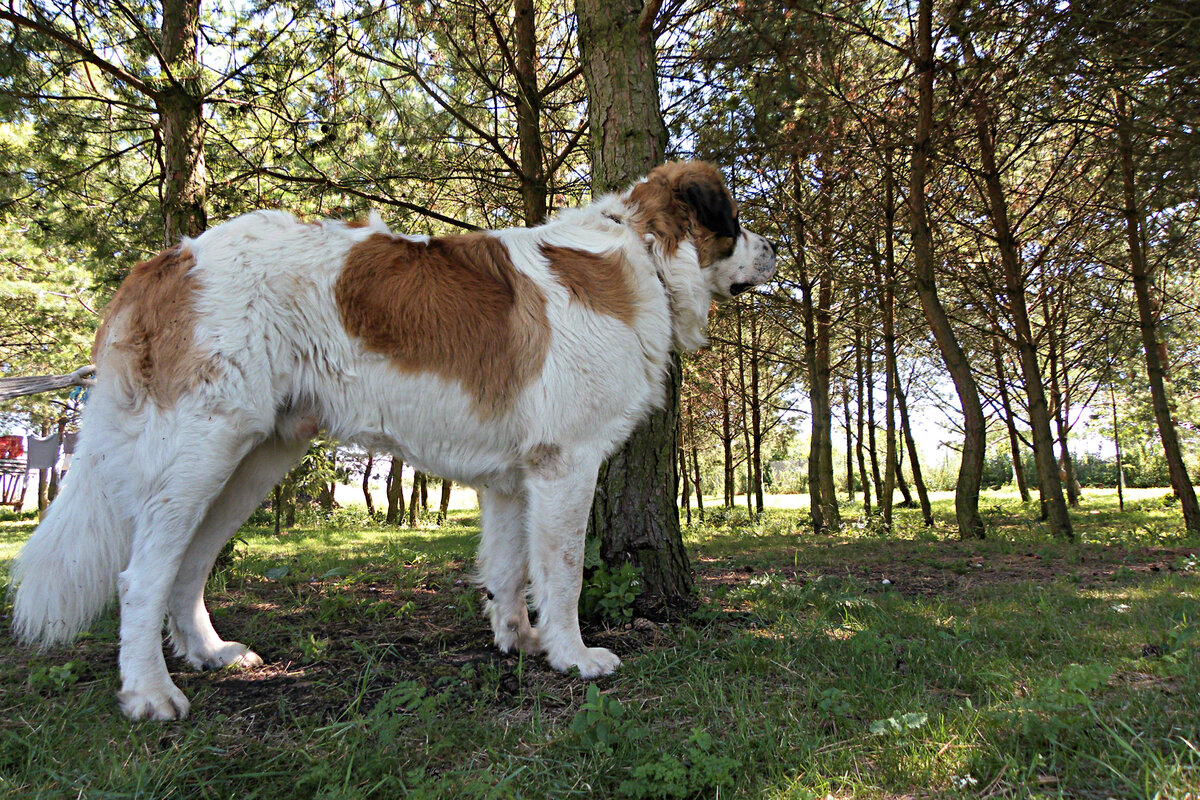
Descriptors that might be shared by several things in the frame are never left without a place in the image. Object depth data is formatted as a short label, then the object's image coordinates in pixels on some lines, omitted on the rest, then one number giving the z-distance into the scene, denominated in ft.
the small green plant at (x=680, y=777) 5.63
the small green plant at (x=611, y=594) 11.51
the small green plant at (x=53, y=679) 8.33
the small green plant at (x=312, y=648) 9.74
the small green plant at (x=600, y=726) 6.60
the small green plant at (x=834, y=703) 7.18
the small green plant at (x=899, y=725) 6.36
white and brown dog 8.30
